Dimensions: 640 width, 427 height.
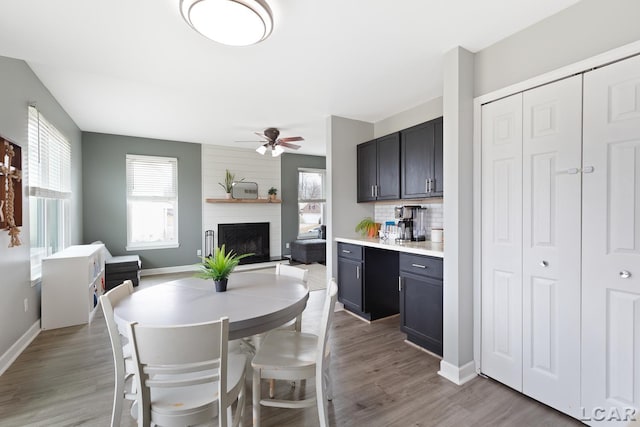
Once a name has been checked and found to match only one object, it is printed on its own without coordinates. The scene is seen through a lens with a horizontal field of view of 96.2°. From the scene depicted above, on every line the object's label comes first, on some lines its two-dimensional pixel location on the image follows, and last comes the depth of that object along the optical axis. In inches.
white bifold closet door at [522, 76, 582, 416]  70.8
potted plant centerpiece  78.5
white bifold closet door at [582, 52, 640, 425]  62.0
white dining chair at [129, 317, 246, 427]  45.8
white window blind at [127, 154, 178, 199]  221.9
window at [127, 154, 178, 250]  222.1
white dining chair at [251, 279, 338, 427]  62.5
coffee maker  133.7
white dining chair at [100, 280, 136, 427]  54.5
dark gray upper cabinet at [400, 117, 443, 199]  115.2
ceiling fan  187.1
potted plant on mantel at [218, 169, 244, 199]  252.2
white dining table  58.4
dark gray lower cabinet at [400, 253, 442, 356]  100.3
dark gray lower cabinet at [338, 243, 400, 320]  135.6
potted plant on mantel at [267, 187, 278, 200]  269.9
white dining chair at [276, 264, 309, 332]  89.1
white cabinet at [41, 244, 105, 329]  126.3
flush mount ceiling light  64.5
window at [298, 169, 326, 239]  294.2
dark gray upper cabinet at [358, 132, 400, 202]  136.3
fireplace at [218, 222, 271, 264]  255.1
